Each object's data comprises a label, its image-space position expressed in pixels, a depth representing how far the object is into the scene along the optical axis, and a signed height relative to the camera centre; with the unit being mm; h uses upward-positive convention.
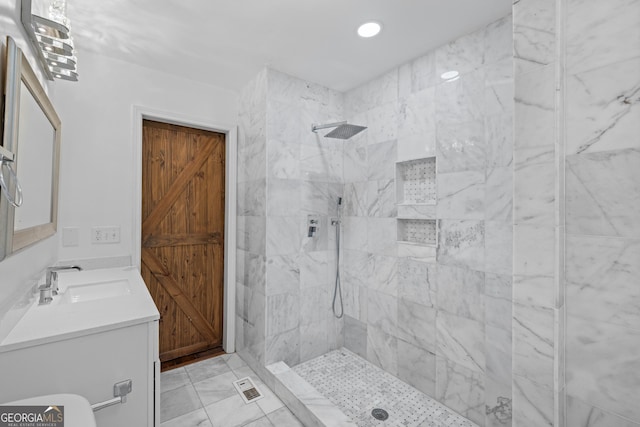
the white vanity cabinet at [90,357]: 894 -477
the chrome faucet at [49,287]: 1258 -334
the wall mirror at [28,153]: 911 +239
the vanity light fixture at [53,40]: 1136 +747
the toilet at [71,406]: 693 -485
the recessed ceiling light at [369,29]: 1788 +1168
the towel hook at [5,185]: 727 +70
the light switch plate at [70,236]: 1983 -158
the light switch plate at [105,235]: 2084 -156
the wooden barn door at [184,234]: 2398 -172
